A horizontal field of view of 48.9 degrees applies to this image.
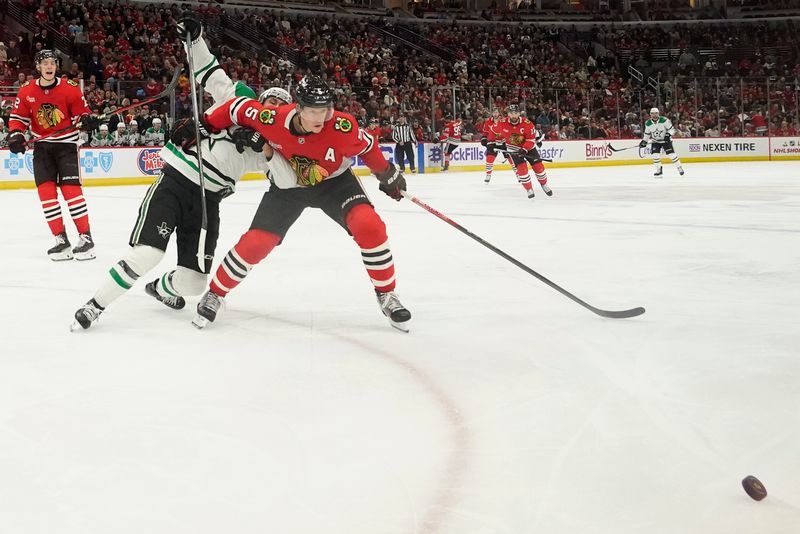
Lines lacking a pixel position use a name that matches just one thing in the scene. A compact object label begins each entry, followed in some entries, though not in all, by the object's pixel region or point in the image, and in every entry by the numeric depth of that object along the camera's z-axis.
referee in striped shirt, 17.70
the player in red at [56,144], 5.84
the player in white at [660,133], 15.19
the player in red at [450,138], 18.41
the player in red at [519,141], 11.39
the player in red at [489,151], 13.22
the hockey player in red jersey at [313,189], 3.37
